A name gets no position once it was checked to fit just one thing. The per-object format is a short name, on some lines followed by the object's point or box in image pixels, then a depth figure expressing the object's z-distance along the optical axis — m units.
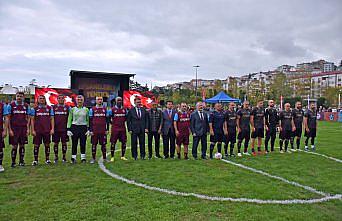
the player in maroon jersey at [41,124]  9.33
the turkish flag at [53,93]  20.78
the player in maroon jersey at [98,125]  9.84
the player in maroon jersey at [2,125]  8.59
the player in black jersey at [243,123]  11.68
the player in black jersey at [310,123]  13.67
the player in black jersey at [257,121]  12.05
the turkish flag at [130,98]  22.30
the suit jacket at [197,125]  10.63
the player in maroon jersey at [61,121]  9.61
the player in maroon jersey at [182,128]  10.70
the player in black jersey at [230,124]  11.21
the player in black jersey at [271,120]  12.42
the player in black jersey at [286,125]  12.70
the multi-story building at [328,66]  168.12
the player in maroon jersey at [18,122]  8.84
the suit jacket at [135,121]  10.37
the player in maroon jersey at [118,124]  10.23
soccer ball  10.90
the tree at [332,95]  65.75
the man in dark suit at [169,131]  10.73
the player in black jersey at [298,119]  13.11
